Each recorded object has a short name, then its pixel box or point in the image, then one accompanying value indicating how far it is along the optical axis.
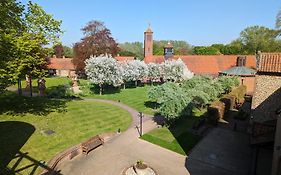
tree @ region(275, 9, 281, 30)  34.64
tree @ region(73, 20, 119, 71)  35.39
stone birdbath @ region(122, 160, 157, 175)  10.53
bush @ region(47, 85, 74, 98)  26.03
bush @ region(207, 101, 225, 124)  17.56
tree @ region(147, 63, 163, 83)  33.79
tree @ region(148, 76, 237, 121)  15.56
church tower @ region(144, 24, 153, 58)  46.09
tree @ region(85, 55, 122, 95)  26.89
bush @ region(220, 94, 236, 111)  20.58
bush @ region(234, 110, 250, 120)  19.72
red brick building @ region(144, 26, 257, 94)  39.25
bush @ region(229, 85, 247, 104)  24.53
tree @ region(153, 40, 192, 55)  66.65
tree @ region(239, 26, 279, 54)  47.95
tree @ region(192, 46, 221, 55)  56.78
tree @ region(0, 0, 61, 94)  13.36
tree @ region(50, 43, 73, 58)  65.53
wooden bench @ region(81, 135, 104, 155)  12.58
